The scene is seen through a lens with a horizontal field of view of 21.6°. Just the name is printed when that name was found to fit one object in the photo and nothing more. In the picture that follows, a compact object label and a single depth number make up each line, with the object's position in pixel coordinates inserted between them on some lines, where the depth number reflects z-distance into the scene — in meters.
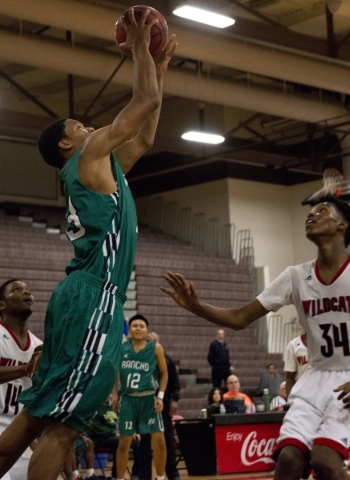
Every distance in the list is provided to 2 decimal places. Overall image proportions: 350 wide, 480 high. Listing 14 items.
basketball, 4.80
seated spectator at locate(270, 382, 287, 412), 12.86
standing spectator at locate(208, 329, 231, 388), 17.91
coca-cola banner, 10.97
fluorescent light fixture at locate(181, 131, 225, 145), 19.33
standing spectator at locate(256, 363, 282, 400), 18.96
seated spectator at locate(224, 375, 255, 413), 14.29
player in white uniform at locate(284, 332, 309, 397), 9.53
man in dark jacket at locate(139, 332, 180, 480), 11.03
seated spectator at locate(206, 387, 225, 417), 13.23
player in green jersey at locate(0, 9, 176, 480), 3.96
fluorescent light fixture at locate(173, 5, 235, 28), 12.94
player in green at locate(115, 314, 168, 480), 10.77
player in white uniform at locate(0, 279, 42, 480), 5.46
